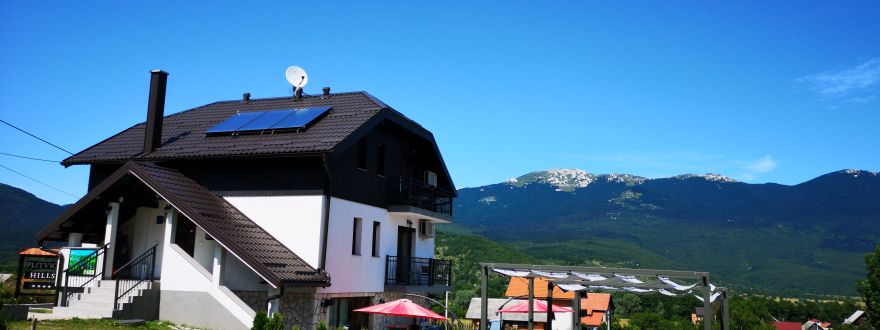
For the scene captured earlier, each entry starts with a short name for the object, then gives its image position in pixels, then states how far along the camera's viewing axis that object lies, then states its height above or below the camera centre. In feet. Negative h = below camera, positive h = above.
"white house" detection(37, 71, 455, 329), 61.31 +4.32
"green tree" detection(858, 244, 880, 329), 217.15 -0.84
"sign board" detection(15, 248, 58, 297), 68.59 -1.14
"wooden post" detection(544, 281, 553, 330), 59.36 -2.22
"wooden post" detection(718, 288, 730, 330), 48.92 -2.38
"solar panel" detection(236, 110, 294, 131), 71.15 +14.15
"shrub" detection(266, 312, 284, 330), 47.02 -3.41
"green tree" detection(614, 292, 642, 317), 250.98 -8.63
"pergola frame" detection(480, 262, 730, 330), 43.96 -0.06
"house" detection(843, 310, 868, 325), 270.48 -11.86
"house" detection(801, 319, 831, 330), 220.82 -13.46
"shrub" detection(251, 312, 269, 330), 46.62 -3.31
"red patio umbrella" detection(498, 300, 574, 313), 83.12 -3.70
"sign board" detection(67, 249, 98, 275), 65.51 +0.06
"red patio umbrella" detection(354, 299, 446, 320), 58.70 -3.00
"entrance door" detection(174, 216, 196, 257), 68.23 +2.72
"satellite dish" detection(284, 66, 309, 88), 82.02 +20.66
